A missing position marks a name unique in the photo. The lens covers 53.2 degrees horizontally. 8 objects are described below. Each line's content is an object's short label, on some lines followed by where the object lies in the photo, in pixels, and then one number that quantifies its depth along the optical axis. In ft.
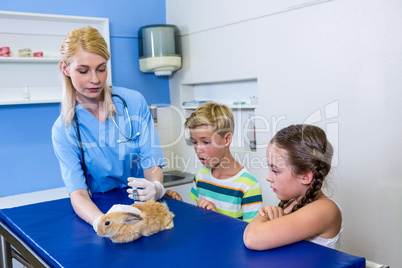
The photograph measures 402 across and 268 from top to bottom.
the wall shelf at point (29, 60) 8.33
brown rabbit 3.67
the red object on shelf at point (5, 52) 8.41
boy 5.27
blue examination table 3.10
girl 3.34
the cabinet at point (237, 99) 9.31
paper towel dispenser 10.07
